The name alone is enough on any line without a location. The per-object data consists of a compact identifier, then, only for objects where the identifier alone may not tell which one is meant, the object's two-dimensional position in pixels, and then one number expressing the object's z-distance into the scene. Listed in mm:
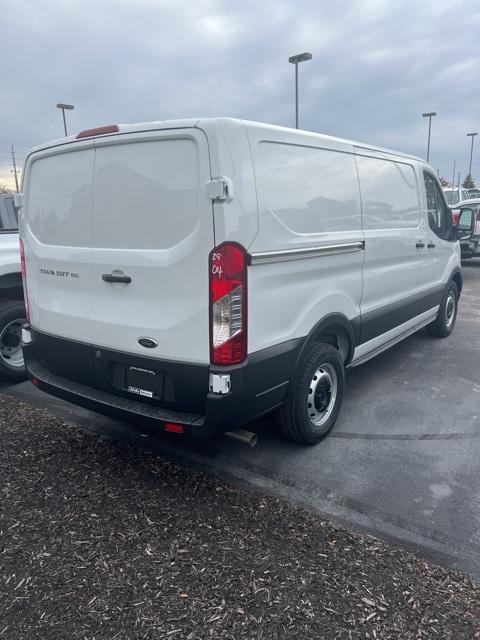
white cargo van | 2850
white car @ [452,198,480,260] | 13727
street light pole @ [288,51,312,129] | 16956
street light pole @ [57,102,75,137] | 21906
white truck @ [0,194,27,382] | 5145
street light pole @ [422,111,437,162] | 33412
